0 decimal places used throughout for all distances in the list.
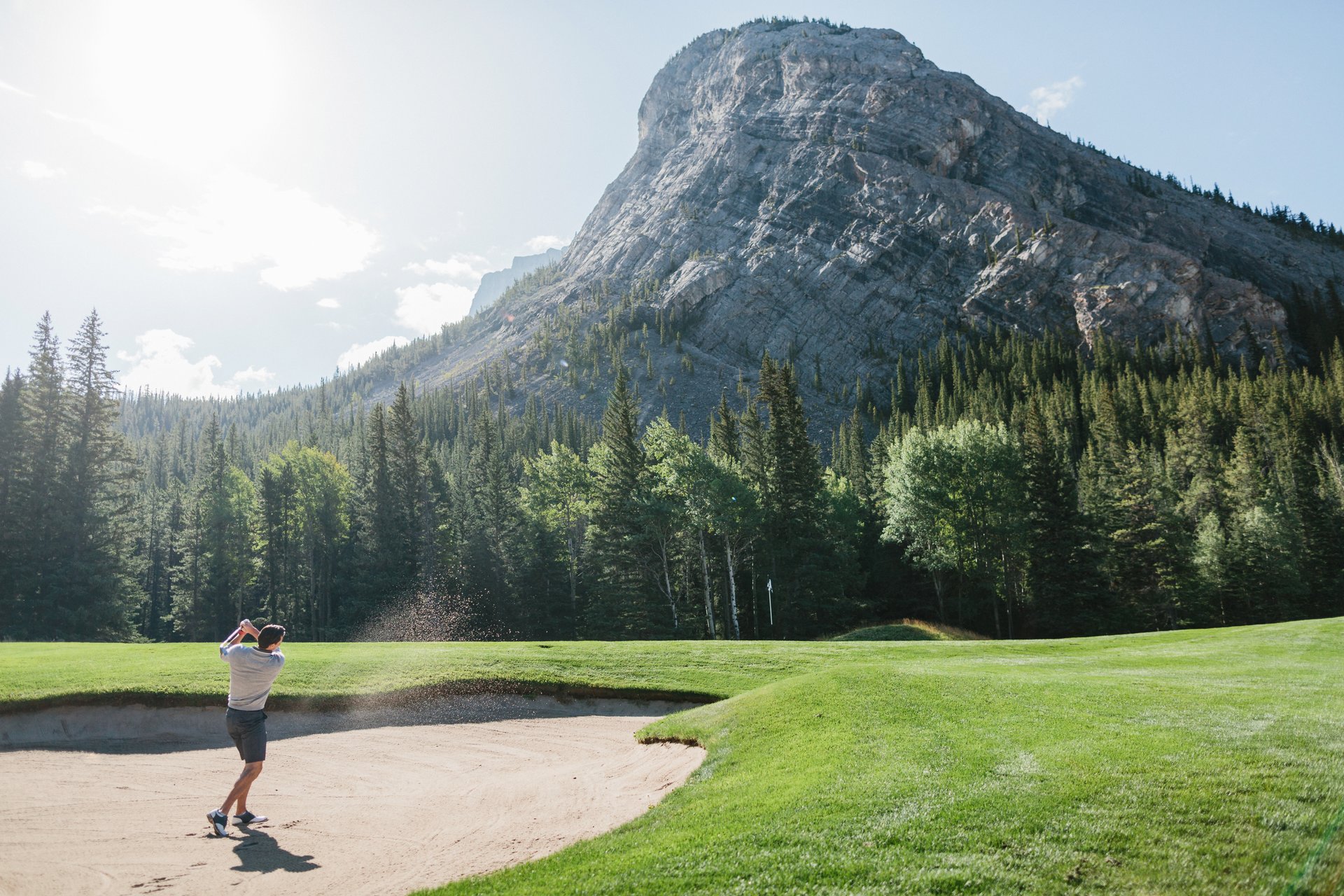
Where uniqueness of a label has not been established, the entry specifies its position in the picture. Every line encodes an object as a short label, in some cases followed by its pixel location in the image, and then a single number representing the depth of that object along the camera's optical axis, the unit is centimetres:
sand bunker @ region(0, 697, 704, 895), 848
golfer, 992
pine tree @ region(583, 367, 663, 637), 4888
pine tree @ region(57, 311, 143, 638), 4444
